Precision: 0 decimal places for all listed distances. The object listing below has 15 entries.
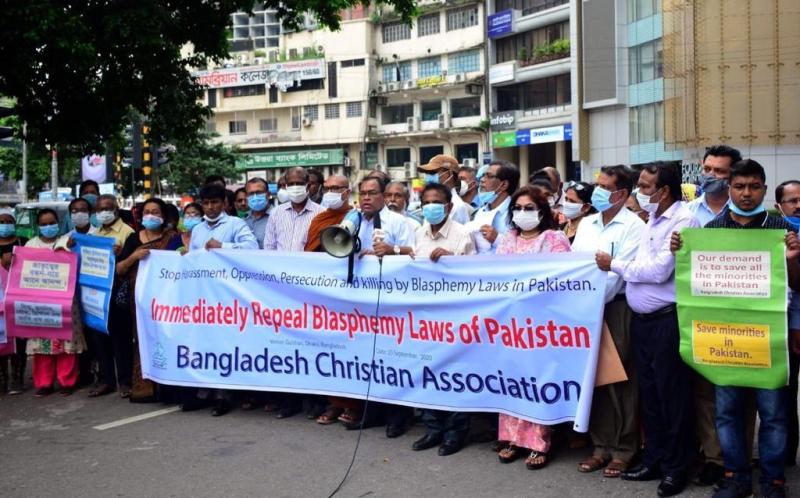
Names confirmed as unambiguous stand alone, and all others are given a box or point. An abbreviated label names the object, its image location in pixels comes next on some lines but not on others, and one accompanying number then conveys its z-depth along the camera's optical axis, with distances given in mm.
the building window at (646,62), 38281
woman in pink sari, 5641
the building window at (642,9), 38062
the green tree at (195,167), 42844
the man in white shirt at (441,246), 6086
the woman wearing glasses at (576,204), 6445
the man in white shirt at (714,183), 5699
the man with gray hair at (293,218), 7617
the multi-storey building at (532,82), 44188
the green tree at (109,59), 9977
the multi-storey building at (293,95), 56938
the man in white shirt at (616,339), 5500
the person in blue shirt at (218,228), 7598
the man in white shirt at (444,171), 8438
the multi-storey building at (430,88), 50156
